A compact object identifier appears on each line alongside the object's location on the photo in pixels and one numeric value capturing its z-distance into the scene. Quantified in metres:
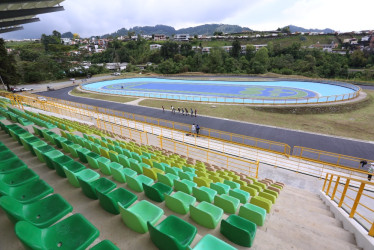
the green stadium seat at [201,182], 5.82
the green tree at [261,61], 57.50
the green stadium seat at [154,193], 4.21
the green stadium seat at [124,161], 6.39
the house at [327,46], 85.04
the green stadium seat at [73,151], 6.45
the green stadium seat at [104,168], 5.39
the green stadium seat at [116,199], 3.46
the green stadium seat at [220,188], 5.57
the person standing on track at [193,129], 16.45
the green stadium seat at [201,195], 4.63
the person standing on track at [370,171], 9.96
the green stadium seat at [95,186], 3.88
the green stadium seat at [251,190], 6.00
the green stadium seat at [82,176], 4.37
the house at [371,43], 67.28
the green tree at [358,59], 61.50
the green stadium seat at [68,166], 4.84
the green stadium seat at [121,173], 5.04
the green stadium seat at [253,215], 4.02
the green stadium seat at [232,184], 6.51
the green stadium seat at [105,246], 2.31
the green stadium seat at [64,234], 2.17
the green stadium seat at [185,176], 6.33
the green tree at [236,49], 71.46
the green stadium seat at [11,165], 4.29
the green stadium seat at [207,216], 3.49
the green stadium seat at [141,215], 3.02
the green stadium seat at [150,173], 5.66
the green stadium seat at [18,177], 3.80
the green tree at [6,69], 32.44
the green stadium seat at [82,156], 6.05
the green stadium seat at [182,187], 4.96
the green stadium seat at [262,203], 4.85
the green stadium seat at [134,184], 4.54
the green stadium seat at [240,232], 3.16
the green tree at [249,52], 71.78
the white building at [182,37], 148.38
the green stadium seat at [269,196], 5.76
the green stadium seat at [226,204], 4.29
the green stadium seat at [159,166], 6.94
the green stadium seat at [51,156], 5.17
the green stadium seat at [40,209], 2.57
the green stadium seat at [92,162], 5.73
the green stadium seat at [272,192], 6.37
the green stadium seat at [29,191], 3.40
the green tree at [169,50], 79.31
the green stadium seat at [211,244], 2.58
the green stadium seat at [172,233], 2.50
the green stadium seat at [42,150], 5.58
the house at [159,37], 163.14
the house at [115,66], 77.12
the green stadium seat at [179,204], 3.84
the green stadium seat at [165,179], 5.25
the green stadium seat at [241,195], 5.21
